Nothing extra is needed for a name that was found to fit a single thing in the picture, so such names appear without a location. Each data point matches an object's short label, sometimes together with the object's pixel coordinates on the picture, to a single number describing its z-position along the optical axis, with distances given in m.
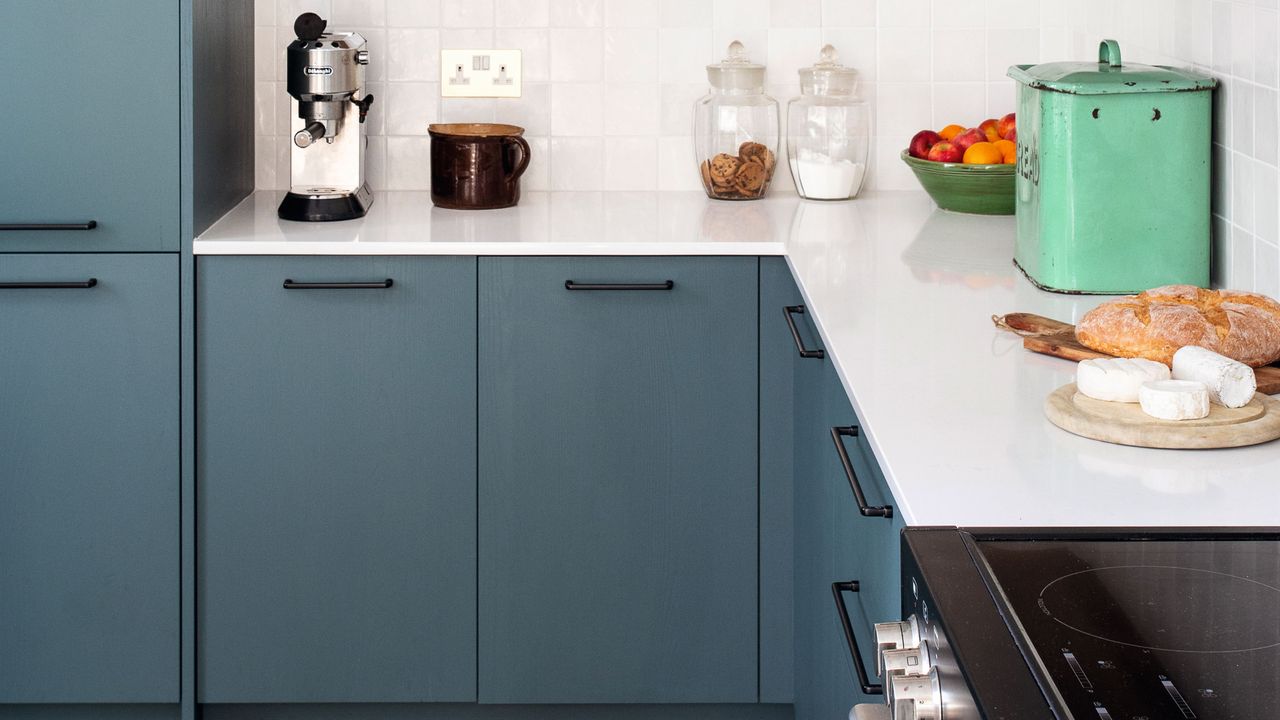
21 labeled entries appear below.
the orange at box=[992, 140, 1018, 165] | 2.59
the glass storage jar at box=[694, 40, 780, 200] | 2.87
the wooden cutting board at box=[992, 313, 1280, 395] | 1.62
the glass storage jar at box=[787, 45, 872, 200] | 2.88
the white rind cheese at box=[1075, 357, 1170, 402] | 1.37
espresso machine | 2.55
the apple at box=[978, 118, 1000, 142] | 2.69
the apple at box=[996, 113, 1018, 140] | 2.68
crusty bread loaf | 1.53
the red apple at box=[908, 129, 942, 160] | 2.74
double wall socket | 2.98
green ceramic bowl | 2.59
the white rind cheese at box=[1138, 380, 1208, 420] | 1.31
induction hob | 0.83
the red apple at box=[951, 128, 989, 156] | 2.65
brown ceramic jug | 2.70
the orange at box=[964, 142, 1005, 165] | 2.59
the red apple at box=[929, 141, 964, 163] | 2.65
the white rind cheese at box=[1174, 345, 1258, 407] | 1.35
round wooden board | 1.31
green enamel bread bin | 1.96
